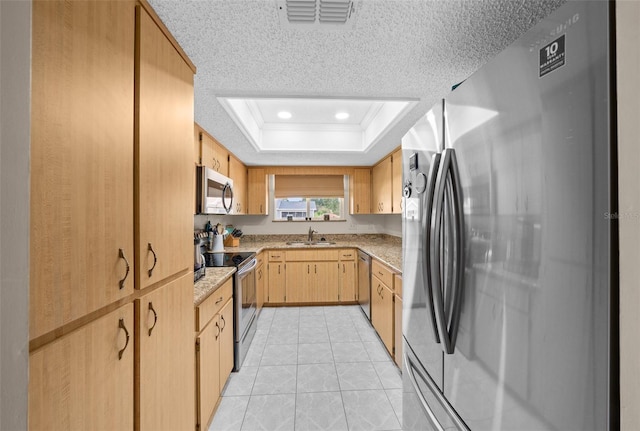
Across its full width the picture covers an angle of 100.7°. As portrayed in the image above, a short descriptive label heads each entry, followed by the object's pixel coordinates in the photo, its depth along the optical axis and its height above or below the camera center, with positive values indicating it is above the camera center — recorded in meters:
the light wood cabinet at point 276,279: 3.88 -0.91
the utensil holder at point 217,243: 3.06 -0.30
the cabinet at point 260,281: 3.40 -0.88
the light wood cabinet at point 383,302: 2.41 -0.87
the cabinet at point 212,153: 2.42 +0.66
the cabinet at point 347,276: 3.94 -0.88
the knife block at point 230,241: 3.87 -0.35
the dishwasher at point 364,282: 3.28 -0.88
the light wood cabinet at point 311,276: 3.91 -0.88
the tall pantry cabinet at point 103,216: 0.57 +0.01
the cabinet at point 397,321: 2.18 -0.89
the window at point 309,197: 4.47 +0.34
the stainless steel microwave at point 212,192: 2.22 +0.24
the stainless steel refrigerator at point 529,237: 0.53 -0.05
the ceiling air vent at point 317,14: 1.01 +0.81
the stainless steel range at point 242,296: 2.26 -0.75
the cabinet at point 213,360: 1.52 -0.95
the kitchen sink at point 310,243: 4.38 -0.44
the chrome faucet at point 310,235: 4.48 -0.31
